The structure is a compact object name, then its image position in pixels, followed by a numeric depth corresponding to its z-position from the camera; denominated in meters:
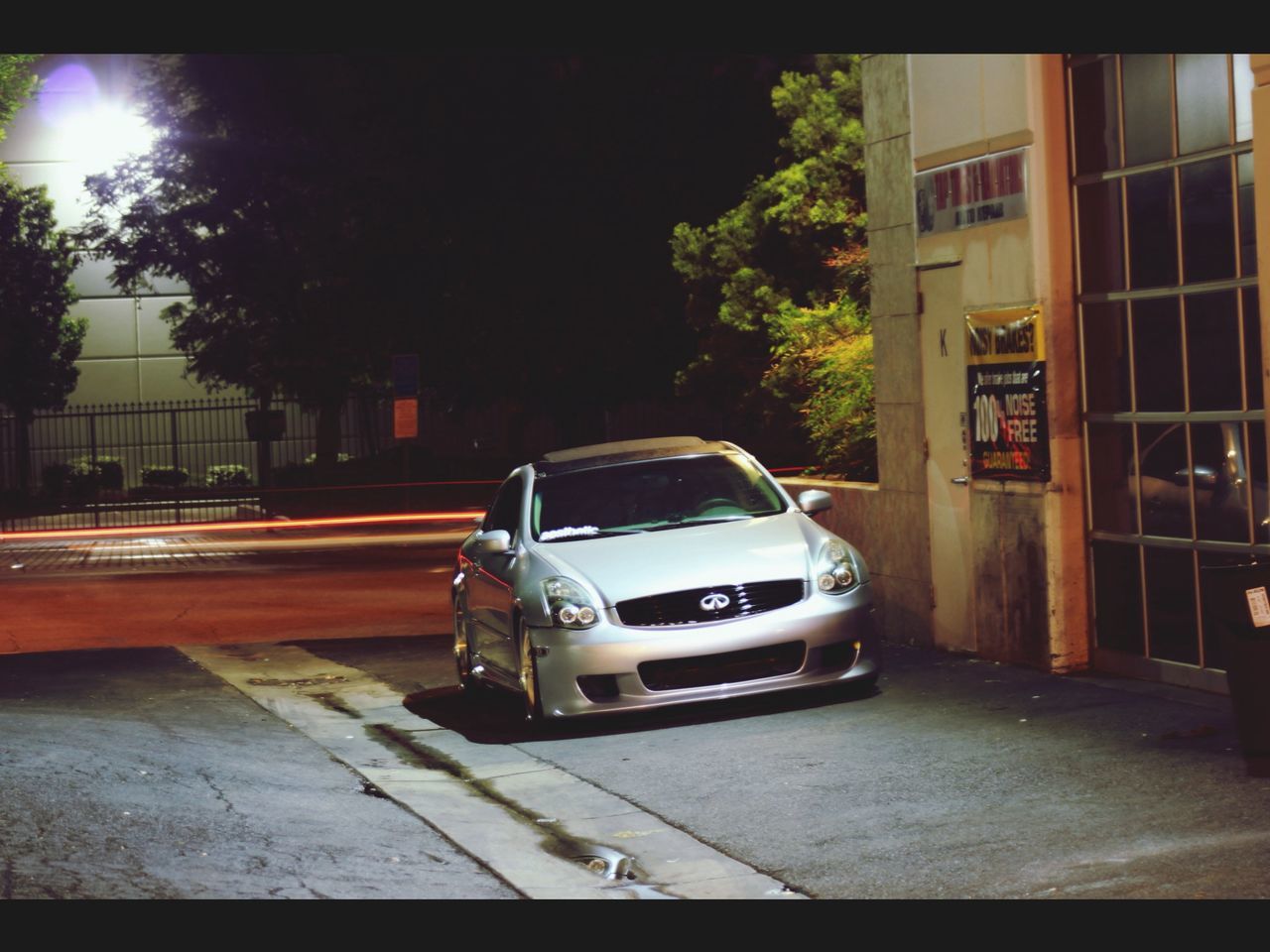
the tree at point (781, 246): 28.12
